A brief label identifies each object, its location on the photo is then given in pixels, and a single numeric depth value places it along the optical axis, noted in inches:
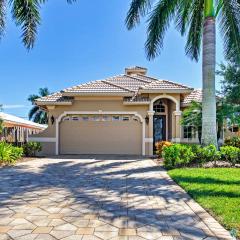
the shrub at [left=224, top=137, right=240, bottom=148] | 553.9
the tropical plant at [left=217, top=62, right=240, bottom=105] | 555.4
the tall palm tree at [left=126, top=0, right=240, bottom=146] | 415.9
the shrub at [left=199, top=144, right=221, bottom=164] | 397.3
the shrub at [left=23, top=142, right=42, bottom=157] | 557.4
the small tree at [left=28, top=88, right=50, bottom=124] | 1538.9
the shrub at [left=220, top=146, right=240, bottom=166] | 407.2
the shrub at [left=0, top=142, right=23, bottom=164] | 426.5
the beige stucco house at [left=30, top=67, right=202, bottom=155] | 591.1
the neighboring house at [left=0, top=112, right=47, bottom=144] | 671.7
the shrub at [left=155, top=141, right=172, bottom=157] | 508.3
